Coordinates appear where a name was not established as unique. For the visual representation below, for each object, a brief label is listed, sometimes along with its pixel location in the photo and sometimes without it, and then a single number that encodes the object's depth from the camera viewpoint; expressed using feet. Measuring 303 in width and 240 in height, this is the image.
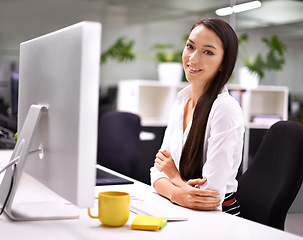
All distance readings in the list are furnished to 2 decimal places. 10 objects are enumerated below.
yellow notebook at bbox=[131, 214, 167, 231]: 3.74
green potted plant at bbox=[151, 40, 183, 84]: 16.05
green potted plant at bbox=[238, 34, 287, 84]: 16.47
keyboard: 4.15
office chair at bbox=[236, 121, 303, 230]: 5.33
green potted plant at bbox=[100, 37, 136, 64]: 17.07
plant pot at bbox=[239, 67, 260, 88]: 16.98
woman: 4.83
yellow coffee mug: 3.77
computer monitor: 3.10
